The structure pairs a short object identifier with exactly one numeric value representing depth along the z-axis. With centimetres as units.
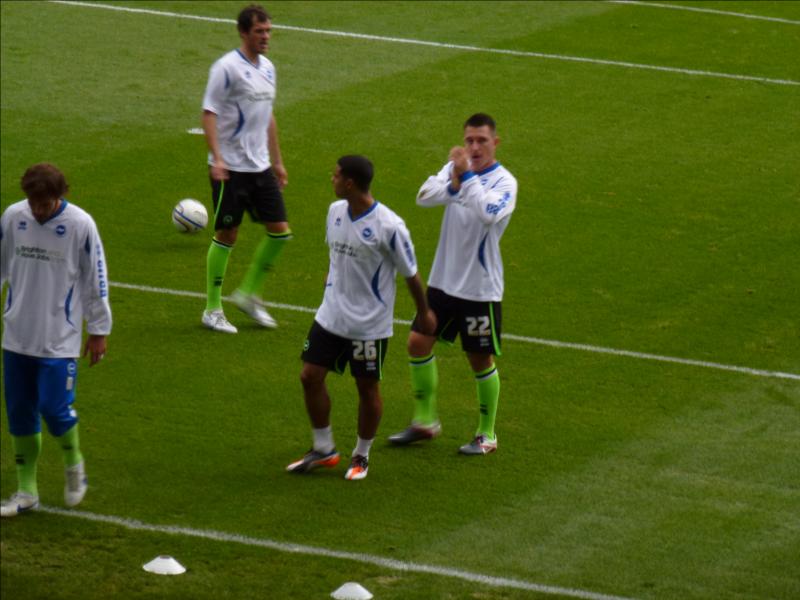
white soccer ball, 2995
